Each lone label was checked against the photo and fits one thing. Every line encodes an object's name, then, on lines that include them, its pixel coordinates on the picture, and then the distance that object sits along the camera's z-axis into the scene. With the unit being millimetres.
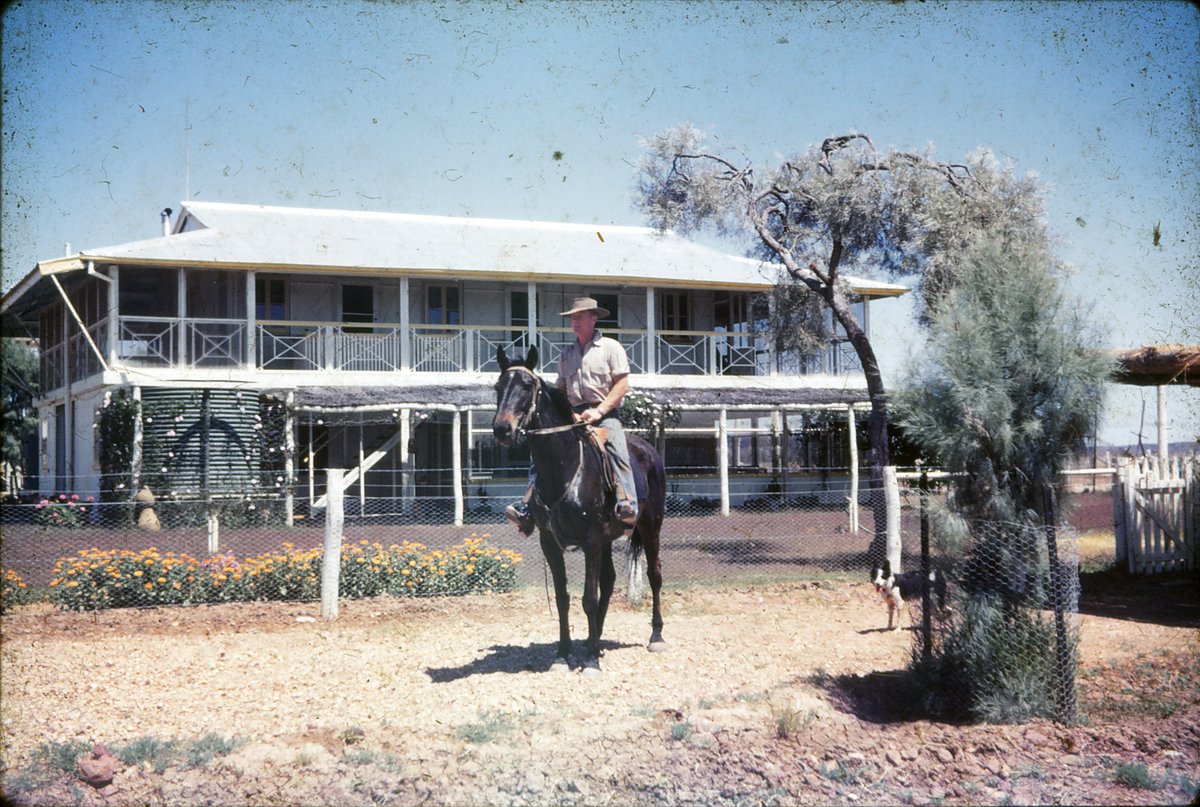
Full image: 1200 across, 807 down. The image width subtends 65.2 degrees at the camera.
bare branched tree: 14625
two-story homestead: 18578
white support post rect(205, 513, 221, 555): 11470
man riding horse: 7129
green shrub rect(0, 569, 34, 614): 9312
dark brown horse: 6508
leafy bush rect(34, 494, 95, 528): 12930
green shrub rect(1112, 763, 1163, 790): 4762
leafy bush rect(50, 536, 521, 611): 9383
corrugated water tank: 18031
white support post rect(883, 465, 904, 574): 11414
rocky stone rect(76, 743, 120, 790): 4695
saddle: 7031
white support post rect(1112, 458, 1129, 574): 12516
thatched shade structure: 9969
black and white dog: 8617
